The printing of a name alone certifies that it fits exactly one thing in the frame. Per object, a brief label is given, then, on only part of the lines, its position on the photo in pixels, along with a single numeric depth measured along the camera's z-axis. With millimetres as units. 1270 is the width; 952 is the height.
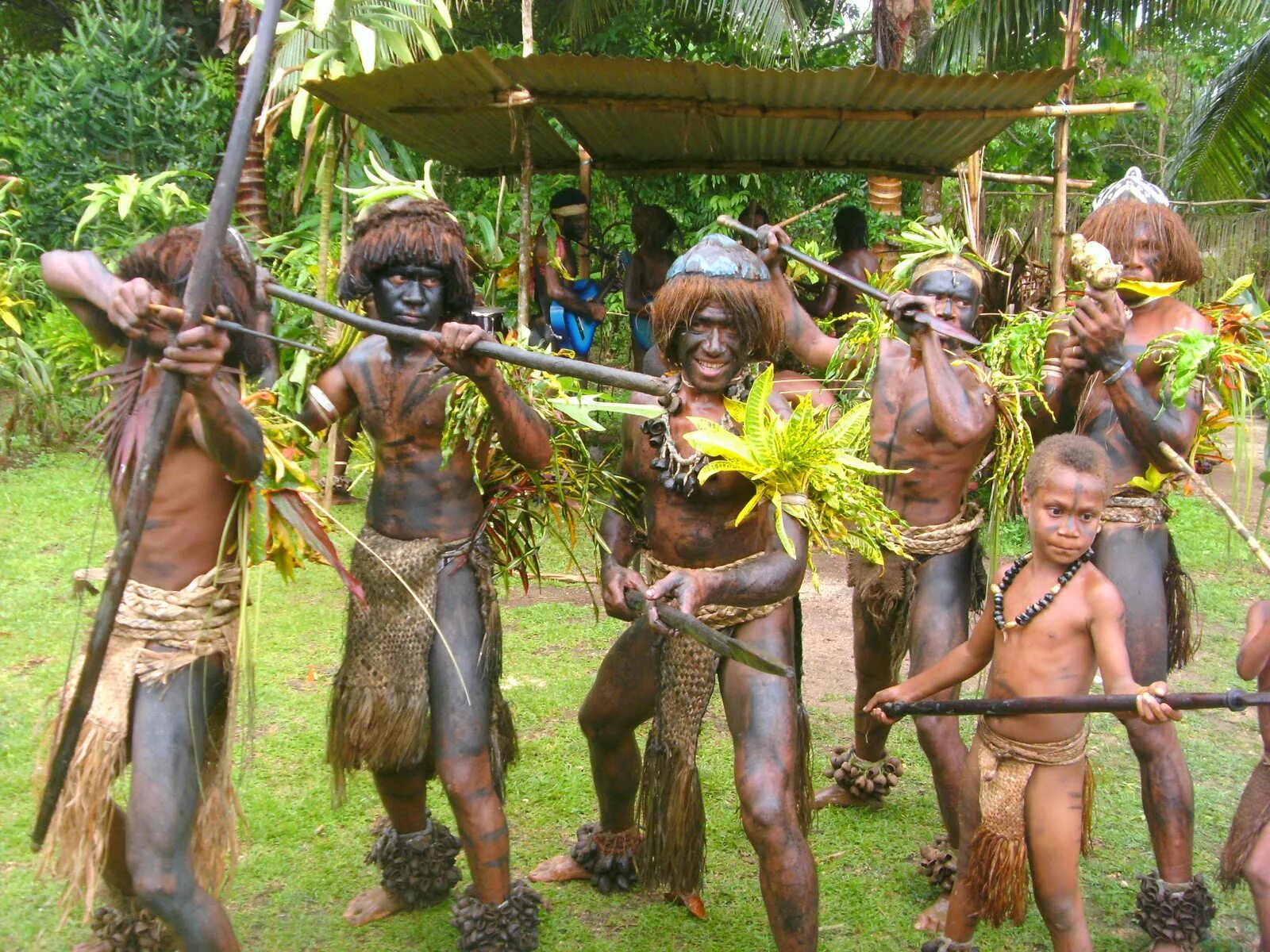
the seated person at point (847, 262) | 7914
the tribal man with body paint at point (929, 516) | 4000
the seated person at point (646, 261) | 8375
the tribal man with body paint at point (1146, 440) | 3643
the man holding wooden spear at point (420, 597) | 3486
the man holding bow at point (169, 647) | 2820
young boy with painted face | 3125
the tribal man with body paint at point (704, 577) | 3341
